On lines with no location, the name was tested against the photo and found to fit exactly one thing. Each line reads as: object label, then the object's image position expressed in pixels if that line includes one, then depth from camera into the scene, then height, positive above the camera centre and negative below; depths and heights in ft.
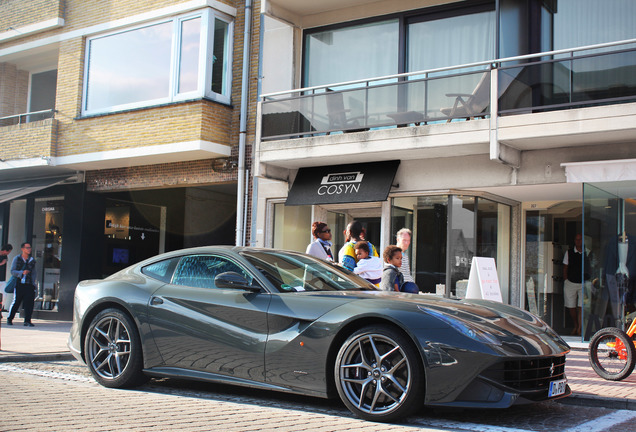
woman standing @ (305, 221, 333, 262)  30.68 +1.19
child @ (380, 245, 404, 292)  25.63 +0.07
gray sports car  16.81 -1.76
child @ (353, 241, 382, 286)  27.78 +0.32
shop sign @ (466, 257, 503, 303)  34.88 -0.31
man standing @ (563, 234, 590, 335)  45.52 -0.20
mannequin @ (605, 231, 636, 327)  37.68 +0.42
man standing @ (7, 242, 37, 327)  52.75 -1.65
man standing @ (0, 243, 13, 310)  54.75 +0.30
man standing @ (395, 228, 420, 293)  29.32 +1.16
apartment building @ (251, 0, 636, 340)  38.86 +8.06
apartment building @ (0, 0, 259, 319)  51.80 +10.56
